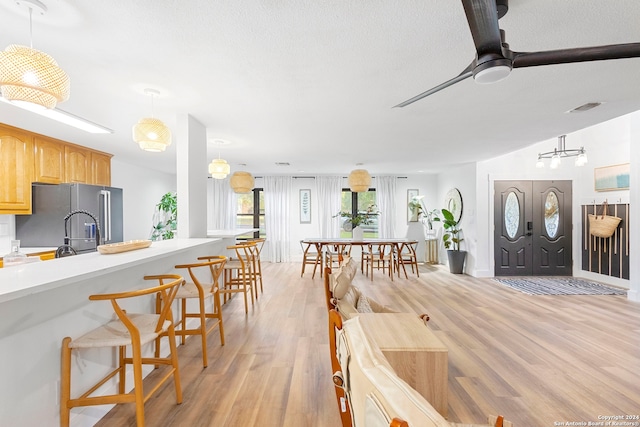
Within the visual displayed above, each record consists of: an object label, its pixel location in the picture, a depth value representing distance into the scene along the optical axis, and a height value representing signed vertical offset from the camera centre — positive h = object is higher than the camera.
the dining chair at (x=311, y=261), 6.36 -1.07
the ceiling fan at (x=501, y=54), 1.30 +0.71
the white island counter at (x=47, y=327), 1.39 -0.61
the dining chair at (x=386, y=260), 6.22 -1.09
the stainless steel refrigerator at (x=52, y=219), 4.11 -0.09
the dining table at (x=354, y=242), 6.27 -0.66
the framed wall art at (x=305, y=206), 8.68 +0.13
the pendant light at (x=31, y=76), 1.47 +0.67
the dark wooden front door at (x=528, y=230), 6.42 -0.43
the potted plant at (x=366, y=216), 8.13 -0.16
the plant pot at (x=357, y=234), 6.59 -0.51
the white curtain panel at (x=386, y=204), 8.52 +0.17
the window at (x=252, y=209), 8.71 +0.06
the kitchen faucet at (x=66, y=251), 3.18 -0.42
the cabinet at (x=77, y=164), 4.62 +0.75
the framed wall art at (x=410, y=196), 8.64 +0.40
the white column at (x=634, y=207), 4.43 +0.03
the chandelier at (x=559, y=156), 5.15 +0.96
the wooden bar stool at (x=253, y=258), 4.55 -0.71
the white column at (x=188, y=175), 3.44 +0.41
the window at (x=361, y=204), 8.71 +0.18
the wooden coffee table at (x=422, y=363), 1.64 -0.82
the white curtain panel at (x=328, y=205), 8.55 +0.15
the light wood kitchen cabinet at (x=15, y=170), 3.69 +0.53
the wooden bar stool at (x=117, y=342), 1.55 -0.68
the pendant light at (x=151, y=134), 2.55 +0.65
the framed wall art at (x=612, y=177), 5.39 +0.58
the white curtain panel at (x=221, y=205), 8.52 +0.17
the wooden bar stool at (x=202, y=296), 2.47 -0.70
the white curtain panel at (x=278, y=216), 8.47 -0.15
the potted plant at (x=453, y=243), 6.71 -0.76
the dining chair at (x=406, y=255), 6.25 -0.96
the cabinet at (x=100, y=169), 5.20 +0.76
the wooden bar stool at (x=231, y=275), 4.01 -0.95
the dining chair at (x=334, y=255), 6.33 -1.00
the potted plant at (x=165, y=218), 6.99 -0.16
